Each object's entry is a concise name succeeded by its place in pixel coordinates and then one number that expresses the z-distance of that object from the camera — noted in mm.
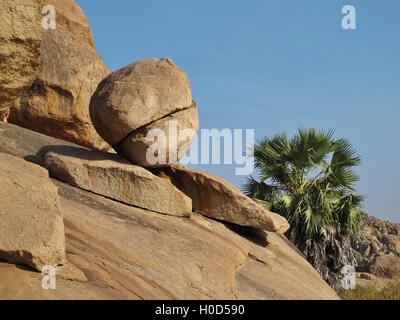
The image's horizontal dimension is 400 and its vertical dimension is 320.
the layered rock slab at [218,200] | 10281
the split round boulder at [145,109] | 9375
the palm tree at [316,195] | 15648
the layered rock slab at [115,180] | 9312
